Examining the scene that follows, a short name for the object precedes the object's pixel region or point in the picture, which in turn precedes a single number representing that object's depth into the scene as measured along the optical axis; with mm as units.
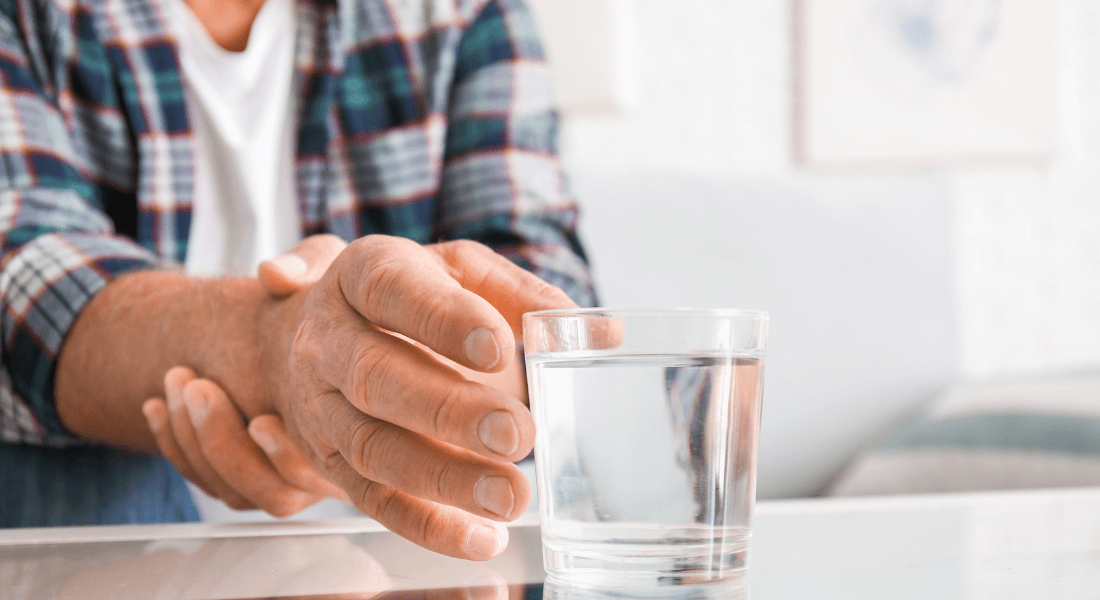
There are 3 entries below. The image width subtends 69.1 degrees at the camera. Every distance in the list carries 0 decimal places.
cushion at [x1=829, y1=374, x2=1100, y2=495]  1098
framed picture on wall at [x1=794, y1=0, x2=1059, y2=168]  1603
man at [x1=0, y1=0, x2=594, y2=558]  307
